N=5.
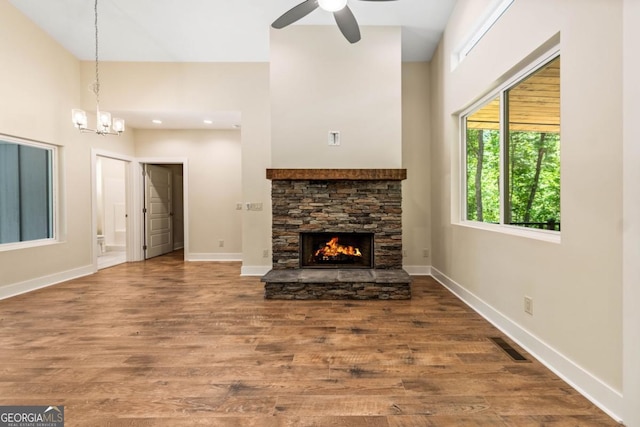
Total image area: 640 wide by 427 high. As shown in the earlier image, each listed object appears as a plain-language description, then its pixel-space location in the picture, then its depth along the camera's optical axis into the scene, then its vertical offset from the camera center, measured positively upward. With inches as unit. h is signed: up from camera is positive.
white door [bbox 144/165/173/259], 249.1 -0.3
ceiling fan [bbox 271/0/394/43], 99.0 +66.8
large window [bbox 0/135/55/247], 150.6 +10.9
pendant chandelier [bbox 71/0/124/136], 142.0 +43.4
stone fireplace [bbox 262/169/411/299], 152.7 -3.1
